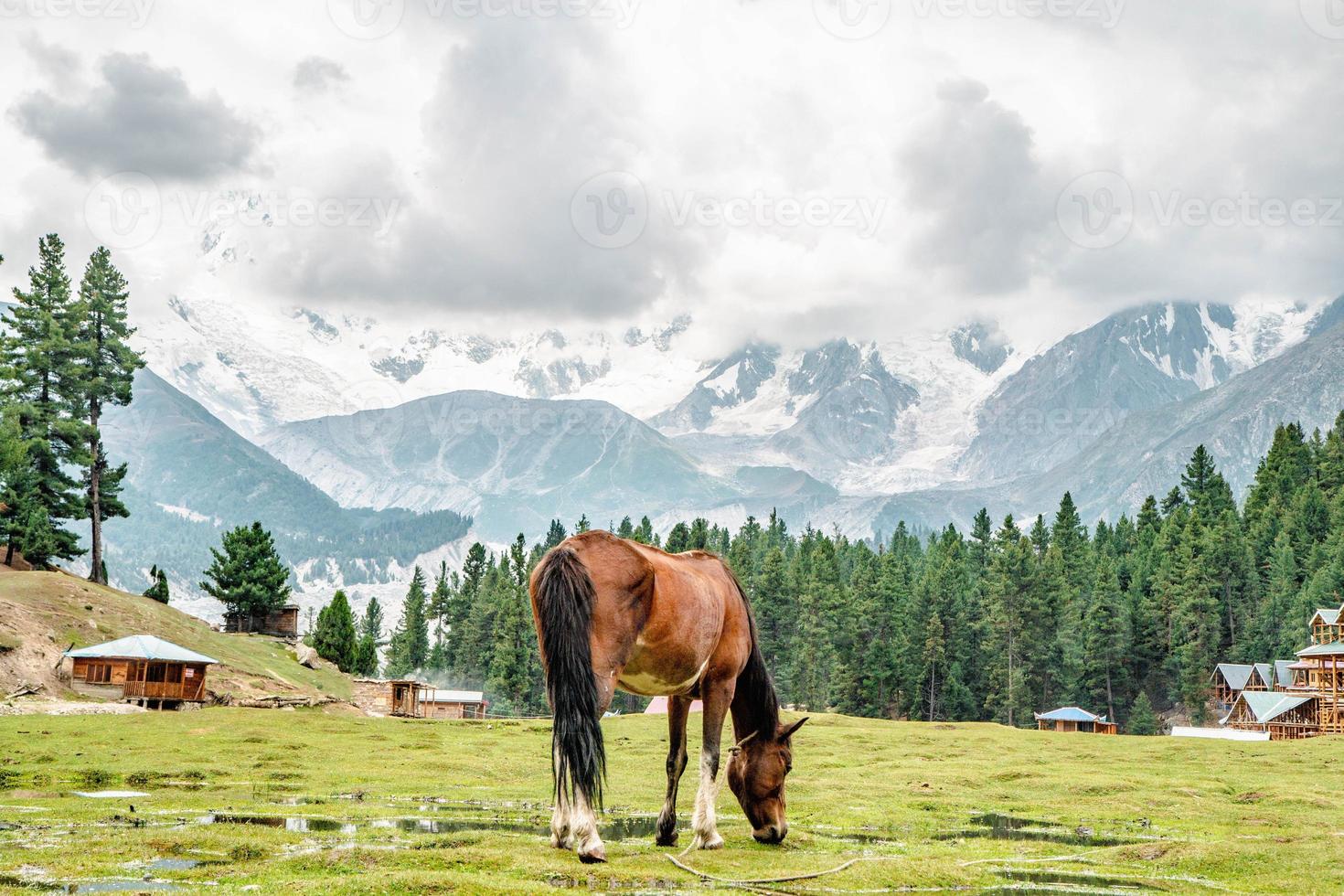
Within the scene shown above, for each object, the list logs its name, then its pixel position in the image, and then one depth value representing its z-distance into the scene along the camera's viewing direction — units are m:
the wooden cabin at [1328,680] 79.02
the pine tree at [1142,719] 105.25
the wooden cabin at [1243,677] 99.50
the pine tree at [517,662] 121.12
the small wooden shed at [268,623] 91.12
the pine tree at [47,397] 71.06
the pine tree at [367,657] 111.14
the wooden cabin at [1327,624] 85.65
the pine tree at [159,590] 87.31
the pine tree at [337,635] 98.69
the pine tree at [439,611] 152.50
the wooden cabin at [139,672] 53.62
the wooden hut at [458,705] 107.75
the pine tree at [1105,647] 110.25
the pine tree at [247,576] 89.75
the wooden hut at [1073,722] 94.19
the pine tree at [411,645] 152.00
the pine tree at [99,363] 76.88
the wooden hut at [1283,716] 85.62
